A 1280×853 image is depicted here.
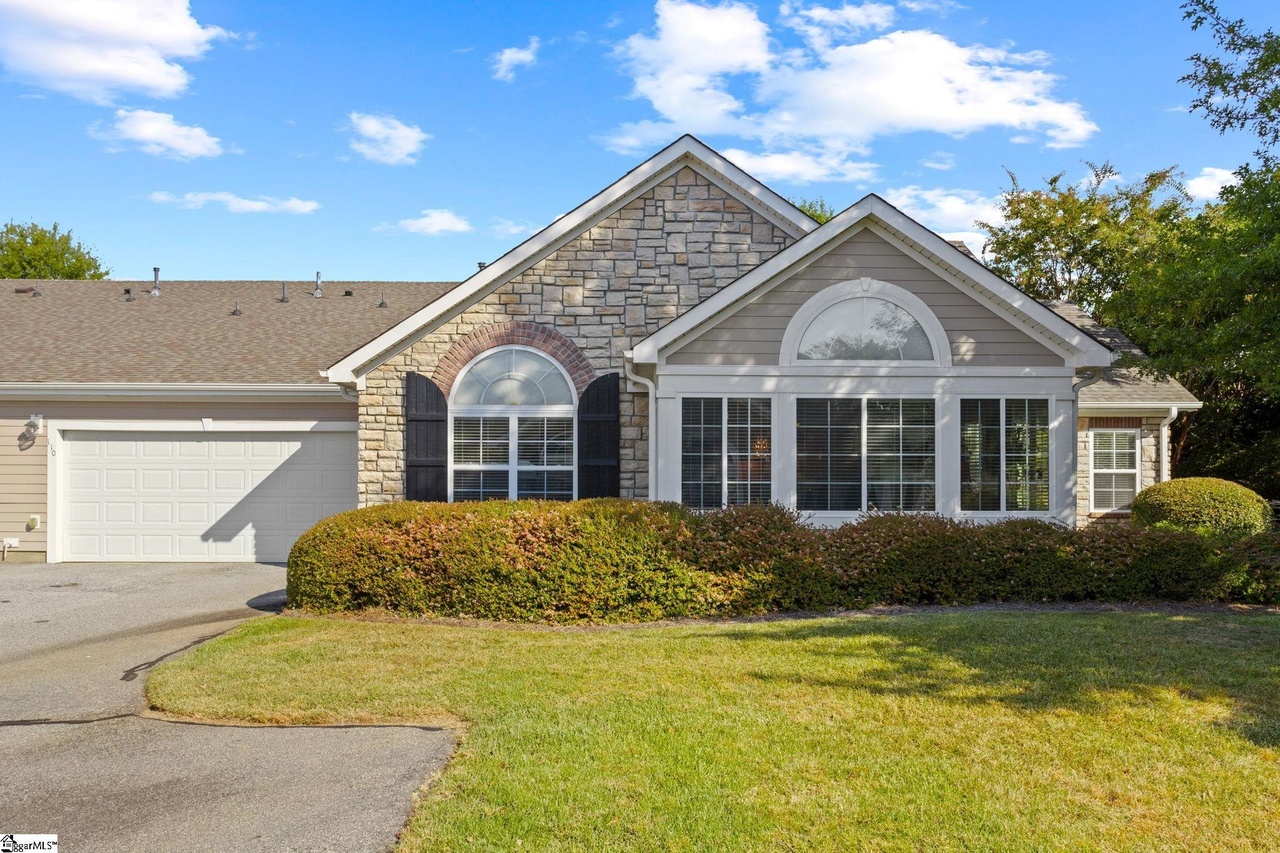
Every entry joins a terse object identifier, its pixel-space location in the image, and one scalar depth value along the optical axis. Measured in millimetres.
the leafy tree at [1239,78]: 10406
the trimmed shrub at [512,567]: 9039
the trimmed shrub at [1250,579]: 9250
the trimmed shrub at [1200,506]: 14180
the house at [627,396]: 11047
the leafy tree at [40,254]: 29547
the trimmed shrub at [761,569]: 9172
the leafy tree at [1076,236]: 23688
